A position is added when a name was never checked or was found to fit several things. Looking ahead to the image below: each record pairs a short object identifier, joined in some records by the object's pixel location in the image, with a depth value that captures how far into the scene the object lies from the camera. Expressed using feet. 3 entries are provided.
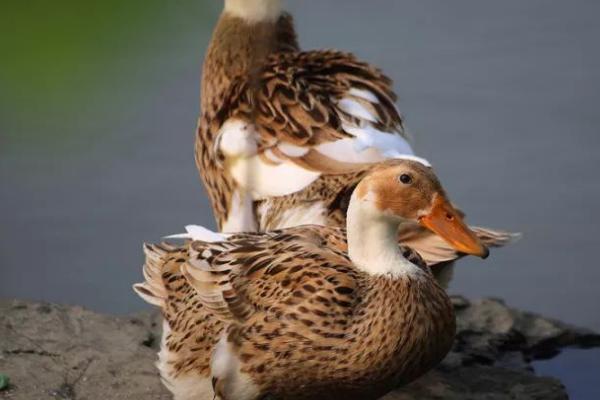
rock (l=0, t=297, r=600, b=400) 28.81
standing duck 27.84
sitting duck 23.97
